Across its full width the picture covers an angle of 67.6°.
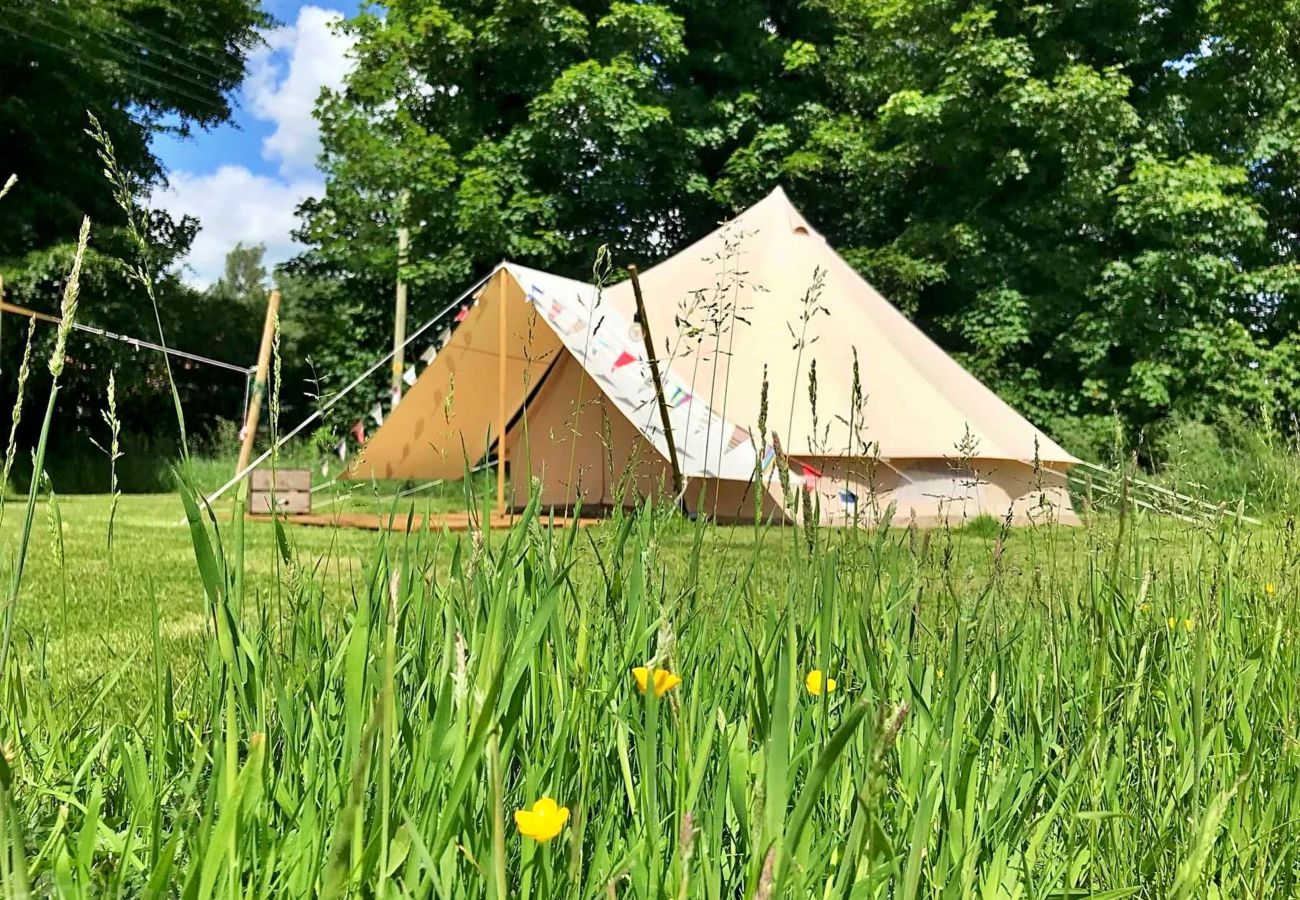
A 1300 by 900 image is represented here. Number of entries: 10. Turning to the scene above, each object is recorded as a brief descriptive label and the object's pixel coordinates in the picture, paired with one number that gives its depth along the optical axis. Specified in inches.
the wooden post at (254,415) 171.5
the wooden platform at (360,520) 222.9
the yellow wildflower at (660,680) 24.4
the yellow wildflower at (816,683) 35.4
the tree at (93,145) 451.8
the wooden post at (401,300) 483.1
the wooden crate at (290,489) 264.4
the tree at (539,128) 446.0
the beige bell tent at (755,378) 225.3
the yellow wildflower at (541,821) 20.9
